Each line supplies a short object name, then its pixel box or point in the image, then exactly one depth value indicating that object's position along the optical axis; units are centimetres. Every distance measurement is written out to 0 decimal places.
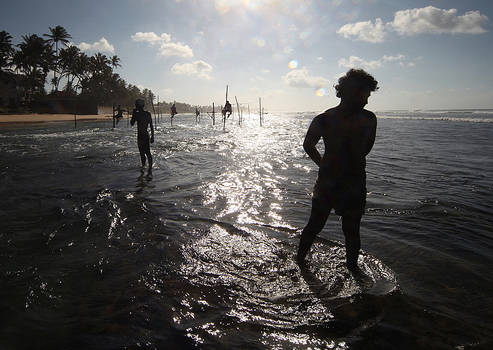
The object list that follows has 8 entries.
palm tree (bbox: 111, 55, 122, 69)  7858
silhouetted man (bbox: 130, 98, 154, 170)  910
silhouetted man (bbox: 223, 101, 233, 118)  2908
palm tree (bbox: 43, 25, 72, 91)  5995
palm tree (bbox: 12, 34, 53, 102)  5231
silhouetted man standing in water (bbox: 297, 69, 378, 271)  292
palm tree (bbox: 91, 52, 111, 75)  6888
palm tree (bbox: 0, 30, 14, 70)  4420
